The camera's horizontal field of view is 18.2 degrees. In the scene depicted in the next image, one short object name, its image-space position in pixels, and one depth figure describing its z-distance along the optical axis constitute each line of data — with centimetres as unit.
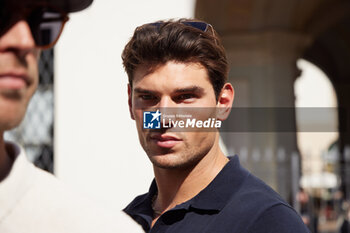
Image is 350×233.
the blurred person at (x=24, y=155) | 109
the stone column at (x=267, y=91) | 698
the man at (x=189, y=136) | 163
